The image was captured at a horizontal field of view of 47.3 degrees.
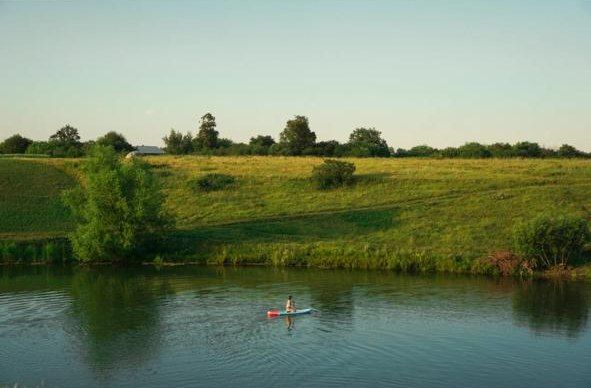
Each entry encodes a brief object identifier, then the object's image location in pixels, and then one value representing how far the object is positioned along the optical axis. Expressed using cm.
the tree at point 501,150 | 13158
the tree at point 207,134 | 16775
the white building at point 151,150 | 17262
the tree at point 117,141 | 16038
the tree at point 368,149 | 13588
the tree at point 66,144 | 12448
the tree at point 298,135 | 15650
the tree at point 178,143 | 16662
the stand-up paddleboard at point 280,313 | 4344
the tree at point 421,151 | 15140
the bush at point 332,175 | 9175
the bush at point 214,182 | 9275
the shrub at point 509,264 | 5878
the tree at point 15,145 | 16300
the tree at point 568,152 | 13712
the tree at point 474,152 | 13100
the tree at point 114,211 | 6594
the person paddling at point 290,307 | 4345
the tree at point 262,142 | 15450
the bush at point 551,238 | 5791
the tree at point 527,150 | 13450
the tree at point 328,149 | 14350
